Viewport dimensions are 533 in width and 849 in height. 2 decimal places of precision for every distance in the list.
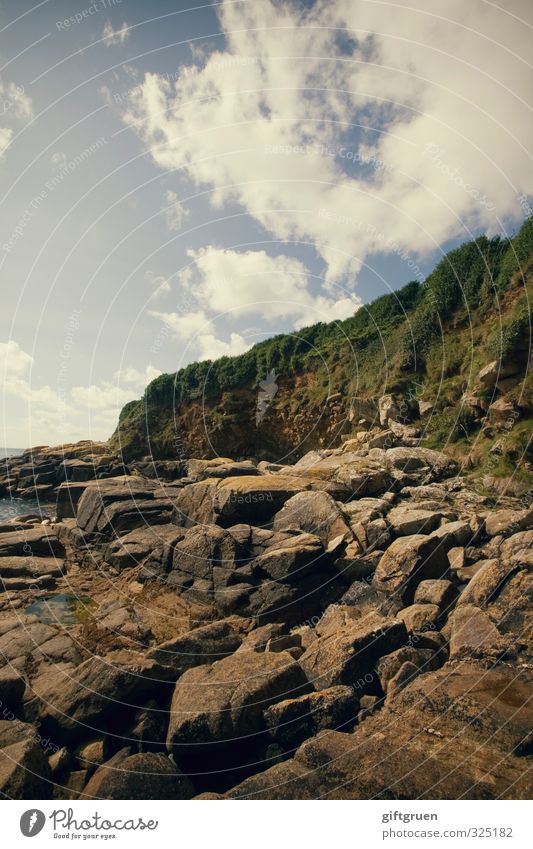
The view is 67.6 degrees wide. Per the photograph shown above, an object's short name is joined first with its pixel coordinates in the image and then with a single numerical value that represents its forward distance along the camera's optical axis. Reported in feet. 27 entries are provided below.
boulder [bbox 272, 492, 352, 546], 54.58
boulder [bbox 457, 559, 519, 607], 33.12
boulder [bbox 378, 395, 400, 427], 101.14
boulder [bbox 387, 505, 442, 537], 47.67
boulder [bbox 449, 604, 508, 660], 27.99
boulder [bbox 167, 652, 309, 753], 26.78
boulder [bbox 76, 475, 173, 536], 80.79
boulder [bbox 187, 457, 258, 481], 84.74
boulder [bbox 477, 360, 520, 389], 72.23
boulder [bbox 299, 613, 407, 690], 29.68
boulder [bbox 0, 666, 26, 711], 33.06
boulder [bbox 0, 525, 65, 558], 74.95
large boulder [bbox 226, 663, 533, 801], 19.45
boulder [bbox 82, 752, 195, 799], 22.91
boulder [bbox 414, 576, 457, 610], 35.58
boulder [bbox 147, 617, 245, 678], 35.12
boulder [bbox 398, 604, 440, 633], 33.76
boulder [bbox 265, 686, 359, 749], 26.16
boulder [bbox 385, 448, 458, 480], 70.83
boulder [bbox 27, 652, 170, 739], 30.27
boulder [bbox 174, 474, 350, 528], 64.80
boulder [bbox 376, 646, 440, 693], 28.58
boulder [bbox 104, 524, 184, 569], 68.03
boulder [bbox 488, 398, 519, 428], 68.23
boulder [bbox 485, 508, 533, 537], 41.29
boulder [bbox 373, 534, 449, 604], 40.16
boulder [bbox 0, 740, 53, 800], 23.47
